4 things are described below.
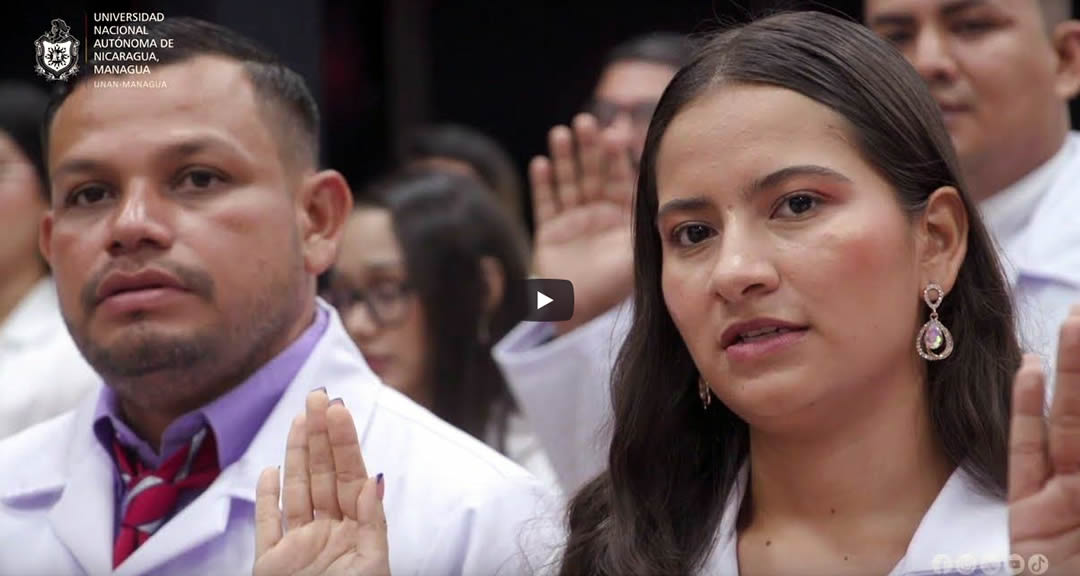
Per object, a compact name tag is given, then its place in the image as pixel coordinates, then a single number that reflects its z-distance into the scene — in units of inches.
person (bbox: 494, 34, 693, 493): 222.7
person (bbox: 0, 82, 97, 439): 237.8
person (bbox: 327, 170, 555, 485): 271.3
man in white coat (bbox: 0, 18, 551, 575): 189.3
